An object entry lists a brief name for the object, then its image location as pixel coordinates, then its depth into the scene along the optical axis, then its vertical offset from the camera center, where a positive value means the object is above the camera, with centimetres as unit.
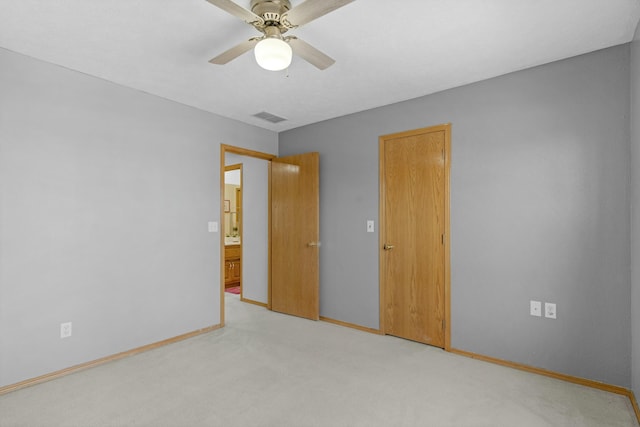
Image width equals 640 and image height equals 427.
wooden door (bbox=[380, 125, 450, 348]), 324 -16
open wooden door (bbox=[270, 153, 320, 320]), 411 -20
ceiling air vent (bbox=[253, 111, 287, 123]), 392 +121
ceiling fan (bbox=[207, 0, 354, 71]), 170 +106
